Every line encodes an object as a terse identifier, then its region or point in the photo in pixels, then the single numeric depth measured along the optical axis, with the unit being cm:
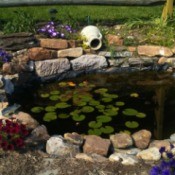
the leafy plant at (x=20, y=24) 689
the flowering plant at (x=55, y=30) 699
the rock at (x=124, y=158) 400
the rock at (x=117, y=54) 698
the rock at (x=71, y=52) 669
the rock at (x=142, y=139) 450
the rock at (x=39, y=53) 648
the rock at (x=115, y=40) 719
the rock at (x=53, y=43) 668
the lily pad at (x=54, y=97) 594
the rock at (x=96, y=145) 420
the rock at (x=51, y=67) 646
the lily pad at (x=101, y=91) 616
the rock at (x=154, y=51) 707
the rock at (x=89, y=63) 677
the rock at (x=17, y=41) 647
